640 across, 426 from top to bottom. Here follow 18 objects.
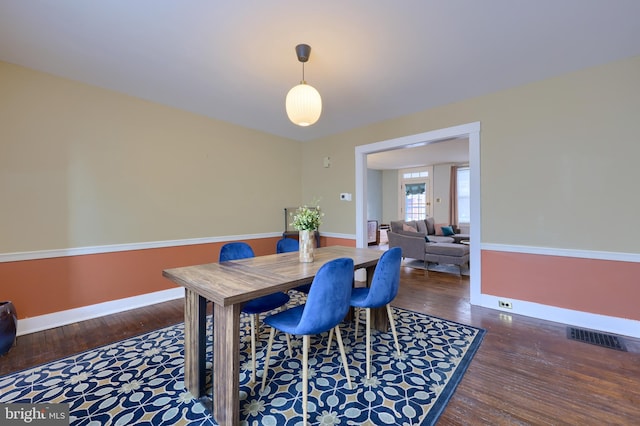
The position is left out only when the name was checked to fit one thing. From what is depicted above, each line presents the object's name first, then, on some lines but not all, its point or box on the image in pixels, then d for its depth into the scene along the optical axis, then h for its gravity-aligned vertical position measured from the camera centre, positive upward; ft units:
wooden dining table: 4.69 -1.80
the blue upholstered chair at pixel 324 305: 5.09 -1.91
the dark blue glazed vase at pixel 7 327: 7.06 -3.13
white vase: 7.29 -1.00
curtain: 26.58 +1.36
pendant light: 6.91 +2.87
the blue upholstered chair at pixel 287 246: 9.59 -1.28
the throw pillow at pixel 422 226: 21.58 -1.28
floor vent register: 7.57 -3.90
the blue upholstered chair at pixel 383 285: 6.43 -1.87
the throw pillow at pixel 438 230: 23.21 -1.74
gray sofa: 16.10 -2.36
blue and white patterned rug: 5.16 -4.00
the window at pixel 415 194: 28.94 +1.93
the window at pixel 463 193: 26.07 +1.72
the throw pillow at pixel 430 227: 22.81 -1.44
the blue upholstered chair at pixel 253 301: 6.36 -2.39
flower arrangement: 7.16 -0.27
